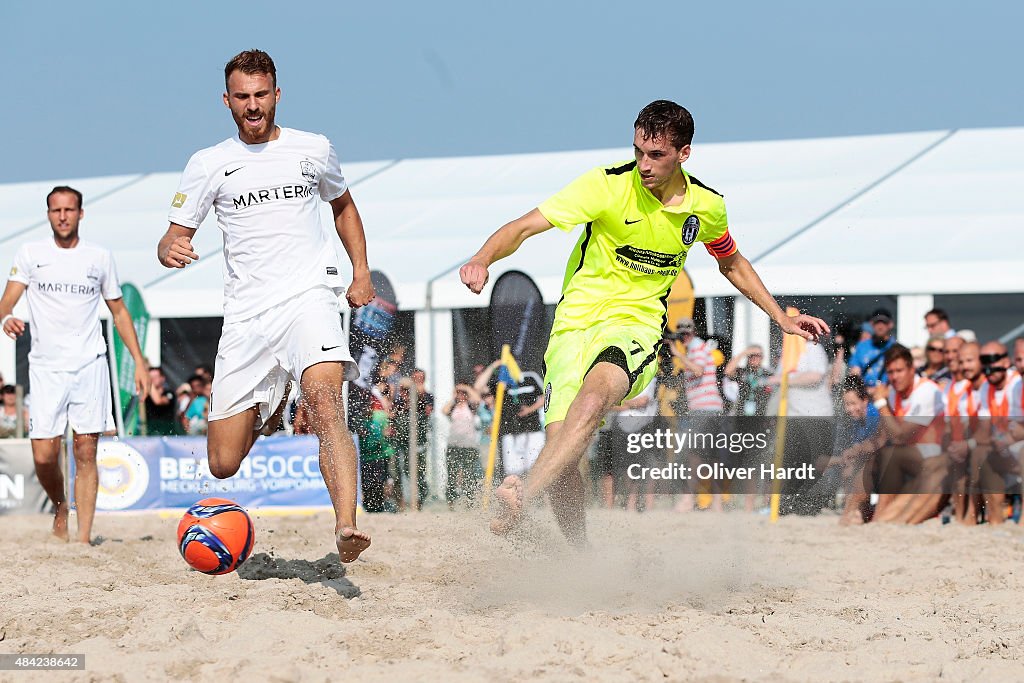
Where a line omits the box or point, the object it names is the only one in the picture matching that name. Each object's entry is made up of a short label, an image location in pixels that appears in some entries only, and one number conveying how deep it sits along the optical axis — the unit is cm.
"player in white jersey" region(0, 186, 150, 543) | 1489
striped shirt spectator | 2062
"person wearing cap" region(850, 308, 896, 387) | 2000
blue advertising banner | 2227
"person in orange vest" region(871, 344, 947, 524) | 1900
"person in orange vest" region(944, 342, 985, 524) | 1886
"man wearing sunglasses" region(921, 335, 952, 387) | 2036
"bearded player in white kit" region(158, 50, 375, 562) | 1001
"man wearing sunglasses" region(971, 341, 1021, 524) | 1861
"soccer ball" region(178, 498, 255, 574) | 996
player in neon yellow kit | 986
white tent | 2402
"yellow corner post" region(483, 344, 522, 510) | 2186
